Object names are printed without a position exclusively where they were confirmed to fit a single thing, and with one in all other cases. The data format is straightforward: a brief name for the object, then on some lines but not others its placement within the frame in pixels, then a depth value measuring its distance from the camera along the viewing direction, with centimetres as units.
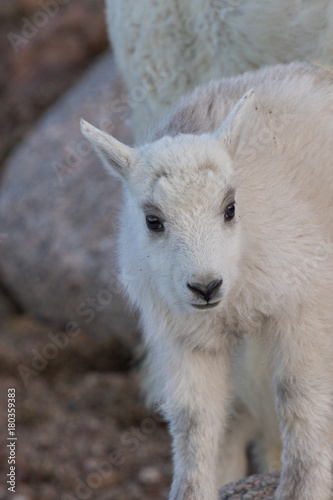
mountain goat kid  702
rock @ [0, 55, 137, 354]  1508
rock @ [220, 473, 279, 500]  818
